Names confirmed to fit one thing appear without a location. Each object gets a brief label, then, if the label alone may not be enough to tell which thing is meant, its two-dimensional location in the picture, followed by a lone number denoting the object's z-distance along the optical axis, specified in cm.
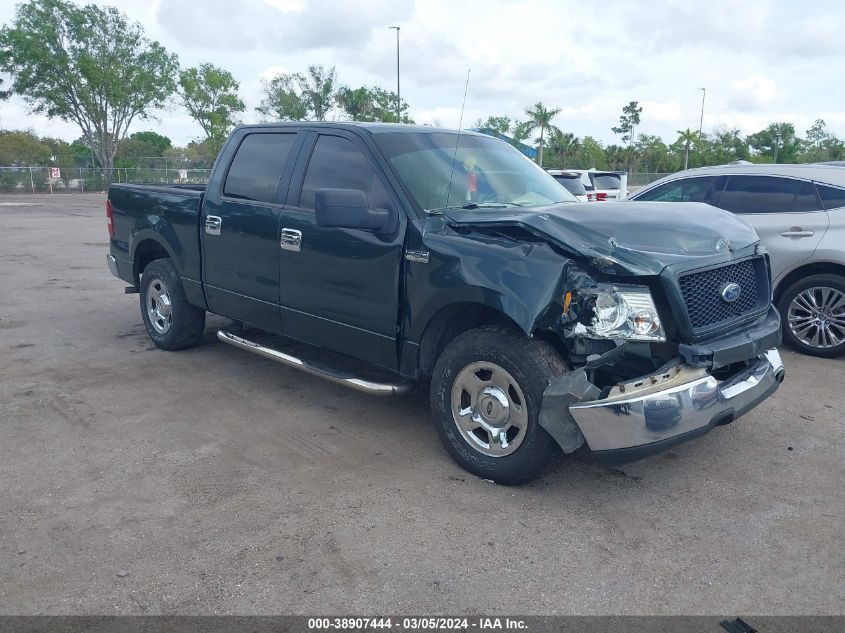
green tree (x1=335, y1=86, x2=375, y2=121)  4581
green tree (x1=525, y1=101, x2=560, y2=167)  5094
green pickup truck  355
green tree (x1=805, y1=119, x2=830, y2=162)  7418
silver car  646
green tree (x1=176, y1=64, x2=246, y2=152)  5356
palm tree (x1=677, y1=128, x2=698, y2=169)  6944
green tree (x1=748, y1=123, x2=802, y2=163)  6885
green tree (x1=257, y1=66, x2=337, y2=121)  5050
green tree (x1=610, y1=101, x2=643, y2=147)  8069
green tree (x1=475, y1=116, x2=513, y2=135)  4428
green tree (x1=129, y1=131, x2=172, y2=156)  9079
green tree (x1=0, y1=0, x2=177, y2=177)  4106
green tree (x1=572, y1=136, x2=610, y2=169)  6069
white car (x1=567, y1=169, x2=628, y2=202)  1862
